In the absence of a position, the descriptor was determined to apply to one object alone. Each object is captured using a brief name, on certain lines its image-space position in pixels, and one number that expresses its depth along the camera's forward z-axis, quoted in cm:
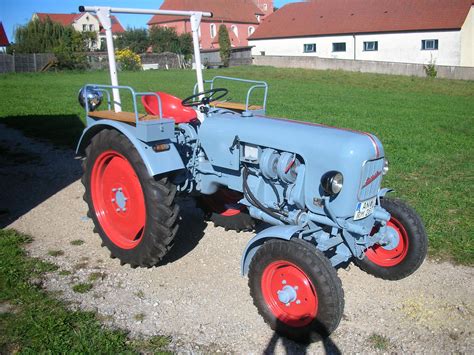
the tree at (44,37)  4409
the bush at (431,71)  2834
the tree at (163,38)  5291
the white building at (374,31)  3250
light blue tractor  323
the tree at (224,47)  4088
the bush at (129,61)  3706
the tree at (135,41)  5379
